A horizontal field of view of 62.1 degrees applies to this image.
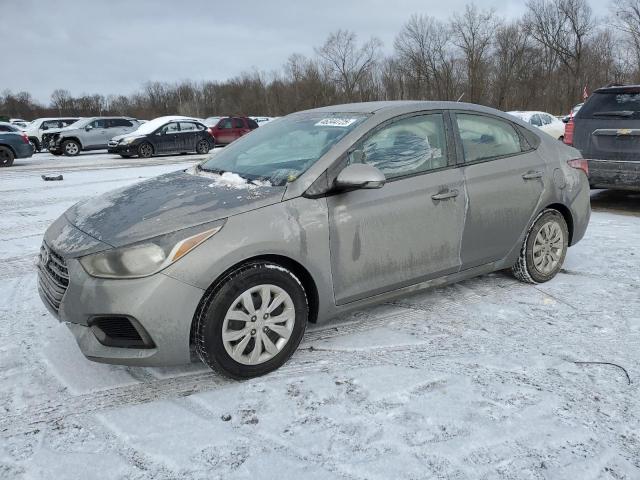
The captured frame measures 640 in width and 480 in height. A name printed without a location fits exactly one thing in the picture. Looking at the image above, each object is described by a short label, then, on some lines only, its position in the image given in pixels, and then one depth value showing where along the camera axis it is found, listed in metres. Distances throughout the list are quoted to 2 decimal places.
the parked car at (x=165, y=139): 19.02
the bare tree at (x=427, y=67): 51.28
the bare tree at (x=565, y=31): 50.33
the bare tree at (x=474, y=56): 48.56
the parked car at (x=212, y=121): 25.80
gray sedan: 2.79
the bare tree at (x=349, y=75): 59.25
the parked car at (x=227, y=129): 24.88
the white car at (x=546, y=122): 18.03
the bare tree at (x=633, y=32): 46.06
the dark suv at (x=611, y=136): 6.89
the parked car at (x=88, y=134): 21.56
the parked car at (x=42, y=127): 23.98
